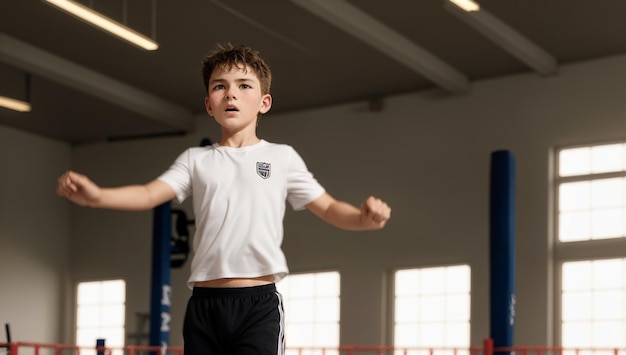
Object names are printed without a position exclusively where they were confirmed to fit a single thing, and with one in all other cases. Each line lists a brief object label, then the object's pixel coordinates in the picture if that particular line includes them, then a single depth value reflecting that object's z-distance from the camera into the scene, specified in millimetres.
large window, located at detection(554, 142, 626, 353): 13695
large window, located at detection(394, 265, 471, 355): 14781
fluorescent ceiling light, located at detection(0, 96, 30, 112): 13438
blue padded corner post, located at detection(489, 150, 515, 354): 8039
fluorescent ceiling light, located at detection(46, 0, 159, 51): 10336
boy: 3129
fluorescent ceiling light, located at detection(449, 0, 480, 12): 10938
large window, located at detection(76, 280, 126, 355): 18109
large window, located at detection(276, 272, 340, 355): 15922
